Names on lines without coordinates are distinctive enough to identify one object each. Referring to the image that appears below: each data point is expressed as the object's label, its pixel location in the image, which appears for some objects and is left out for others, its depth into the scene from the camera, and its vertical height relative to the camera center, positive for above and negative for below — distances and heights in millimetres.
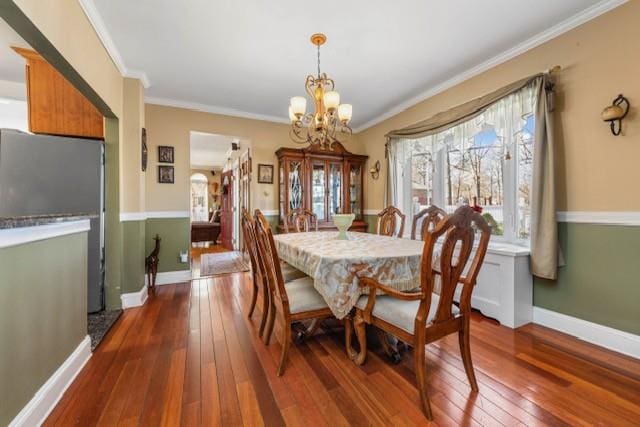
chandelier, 2143 +880
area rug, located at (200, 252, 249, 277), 4293 -889
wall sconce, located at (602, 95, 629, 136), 1859 +704
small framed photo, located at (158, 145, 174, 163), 3617 +817
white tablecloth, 1591 -333
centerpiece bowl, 2291 -60
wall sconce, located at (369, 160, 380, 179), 4449 +730
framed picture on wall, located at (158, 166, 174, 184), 3623 +534
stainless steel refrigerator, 2186 +295
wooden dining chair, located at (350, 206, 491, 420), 1246 -498
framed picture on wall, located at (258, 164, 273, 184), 4254 +639
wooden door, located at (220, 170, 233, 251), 6711 +82
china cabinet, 4113 +515
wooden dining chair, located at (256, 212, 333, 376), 1625 -546
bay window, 2508 +559
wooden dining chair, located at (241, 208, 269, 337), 1938 -382
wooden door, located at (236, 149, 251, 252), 4414 +571
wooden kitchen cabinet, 2402 +1035
